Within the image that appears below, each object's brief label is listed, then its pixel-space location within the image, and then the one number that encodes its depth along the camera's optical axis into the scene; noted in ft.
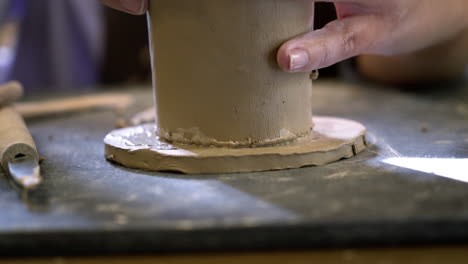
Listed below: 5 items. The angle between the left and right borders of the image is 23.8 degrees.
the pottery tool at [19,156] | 1.71
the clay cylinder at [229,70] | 1.79
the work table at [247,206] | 1.57
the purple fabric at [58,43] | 3.62
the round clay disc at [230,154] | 1.78
